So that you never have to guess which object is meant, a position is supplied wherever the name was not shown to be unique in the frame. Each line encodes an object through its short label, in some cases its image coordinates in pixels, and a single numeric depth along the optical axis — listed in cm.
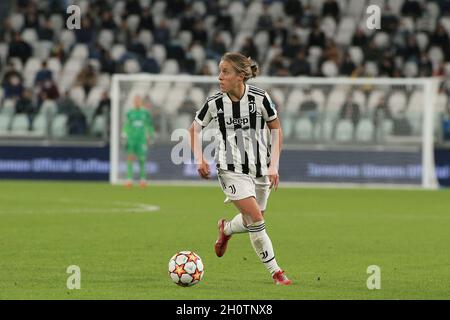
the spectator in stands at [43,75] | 2850
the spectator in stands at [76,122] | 2702
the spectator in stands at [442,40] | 2955
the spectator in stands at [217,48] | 2978
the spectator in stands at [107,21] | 3077
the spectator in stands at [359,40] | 2964
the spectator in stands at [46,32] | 3077
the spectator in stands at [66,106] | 2709
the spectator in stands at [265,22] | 3063
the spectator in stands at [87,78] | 2830
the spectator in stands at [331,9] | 3062
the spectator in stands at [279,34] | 2998
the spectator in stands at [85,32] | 3047
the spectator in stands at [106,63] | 2906
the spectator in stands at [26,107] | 2730
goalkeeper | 2572
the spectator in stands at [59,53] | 2967
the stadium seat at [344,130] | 2588
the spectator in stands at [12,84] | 2823
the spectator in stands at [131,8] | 3147
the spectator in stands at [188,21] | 3073
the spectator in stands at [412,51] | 2938
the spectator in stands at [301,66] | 2861
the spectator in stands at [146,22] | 3075
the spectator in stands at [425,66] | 2884
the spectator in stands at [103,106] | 2711
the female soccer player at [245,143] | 991
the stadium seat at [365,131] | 2578
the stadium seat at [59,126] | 2708
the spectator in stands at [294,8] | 3077
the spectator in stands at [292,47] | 2920
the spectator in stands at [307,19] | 3052
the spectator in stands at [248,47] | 2888
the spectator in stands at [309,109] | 2605
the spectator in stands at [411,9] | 3073
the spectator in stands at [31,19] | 3109
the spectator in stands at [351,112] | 2588
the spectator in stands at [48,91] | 2792
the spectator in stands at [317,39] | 2959
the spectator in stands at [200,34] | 3027
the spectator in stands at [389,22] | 3008
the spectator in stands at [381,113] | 2575
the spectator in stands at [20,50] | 2992
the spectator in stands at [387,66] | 2823
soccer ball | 973
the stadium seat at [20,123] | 2720
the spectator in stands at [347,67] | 2858
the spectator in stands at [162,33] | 3077
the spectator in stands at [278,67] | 2856
